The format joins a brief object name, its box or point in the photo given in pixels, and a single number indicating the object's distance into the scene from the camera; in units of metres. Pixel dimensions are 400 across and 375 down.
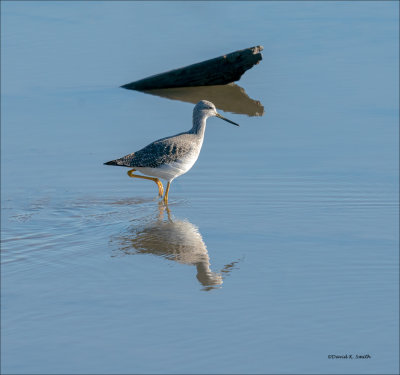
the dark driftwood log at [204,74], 15.75
